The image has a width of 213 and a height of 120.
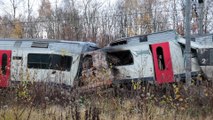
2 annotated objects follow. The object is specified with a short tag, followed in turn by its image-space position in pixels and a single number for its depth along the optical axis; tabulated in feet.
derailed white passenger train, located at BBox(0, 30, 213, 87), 45.24
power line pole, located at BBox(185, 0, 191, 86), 34.99
